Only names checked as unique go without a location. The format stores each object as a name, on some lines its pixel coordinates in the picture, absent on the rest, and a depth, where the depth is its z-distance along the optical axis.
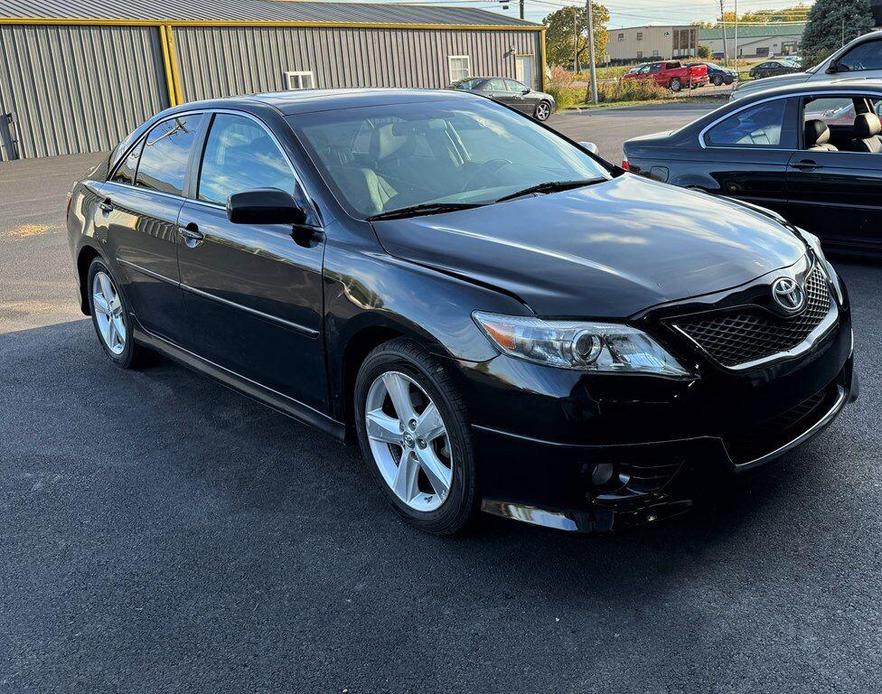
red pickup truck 44.09
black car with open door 6.59
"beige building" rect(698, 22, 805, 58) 94.44
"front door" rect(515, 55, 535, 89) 36.03
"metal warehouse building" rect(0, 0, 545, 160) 22.11
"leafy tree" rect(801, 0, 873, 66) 31.09
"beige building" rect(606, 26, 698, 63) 95.75
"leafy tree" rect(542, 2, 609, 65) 85.81
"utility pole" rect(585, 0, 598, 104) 40.56
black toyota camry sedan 2.87
